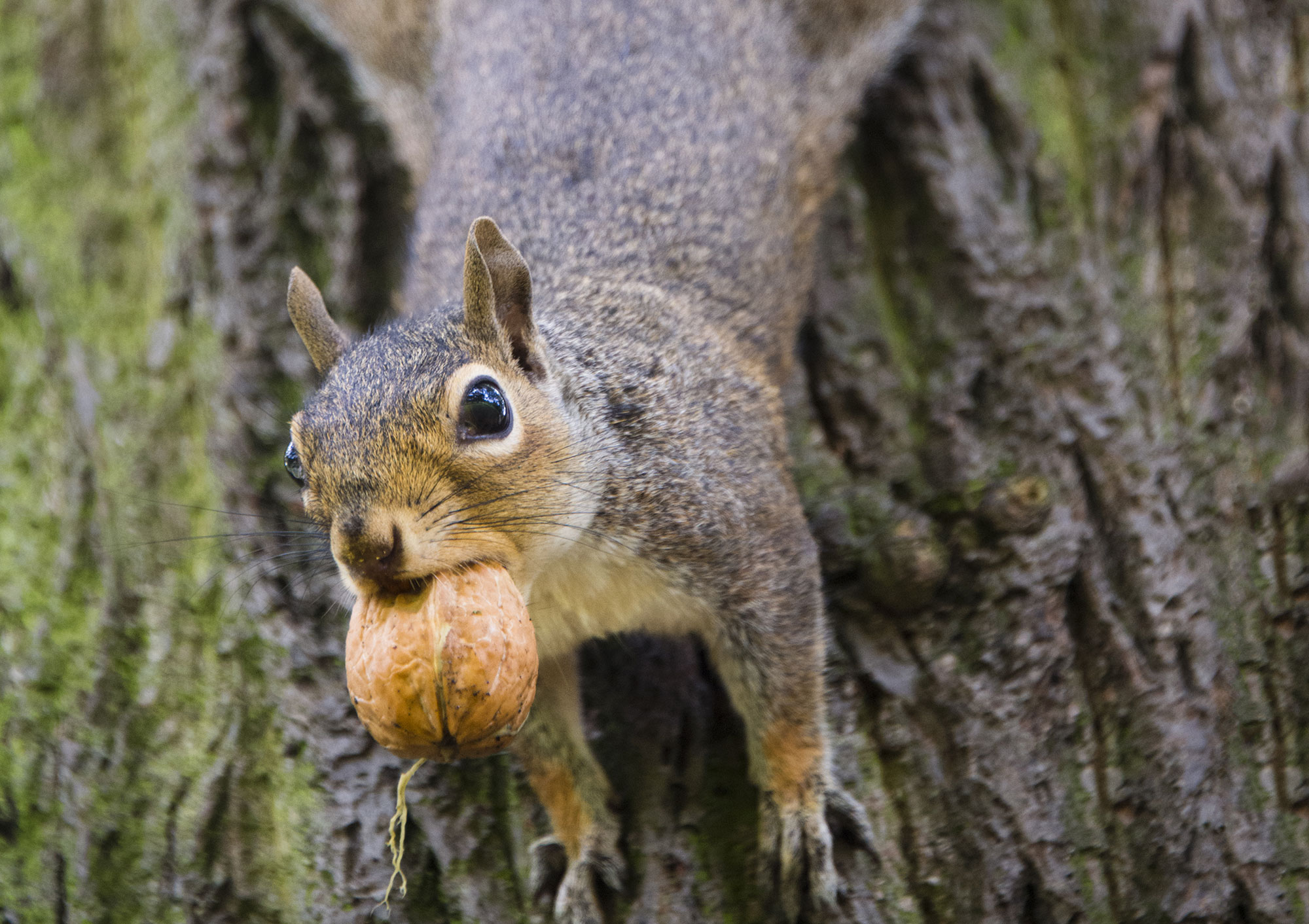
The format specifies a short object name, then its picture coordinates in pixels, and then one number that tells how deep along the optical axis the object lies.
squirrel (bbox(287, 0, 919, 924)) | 4.19
